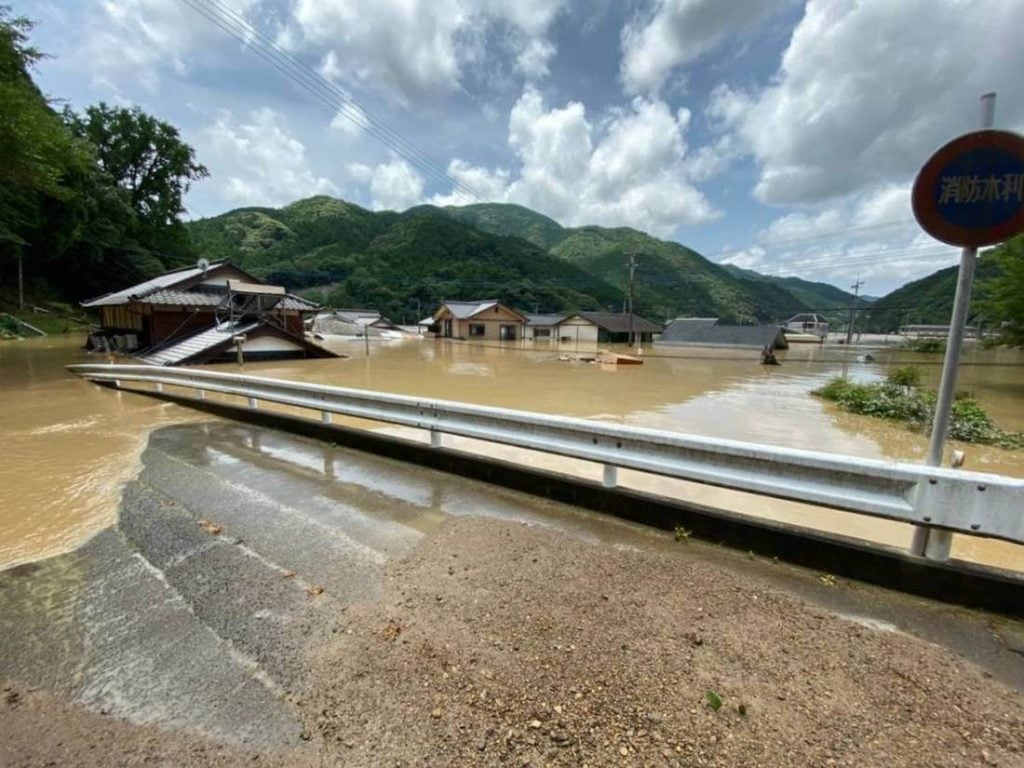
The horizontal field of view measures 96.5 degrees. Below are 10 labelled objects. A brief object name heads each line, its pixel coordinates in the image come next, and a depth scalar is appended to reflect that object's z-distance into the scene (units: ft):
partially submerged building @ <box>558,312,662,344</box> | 181.37
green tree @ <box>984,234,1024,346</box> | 54.65
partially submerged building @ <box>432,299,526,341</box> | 168.66
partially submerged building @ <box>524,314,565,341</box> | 182.80
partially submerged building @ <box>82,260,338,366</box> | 70.64
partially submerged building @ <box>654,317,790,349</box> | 142.00
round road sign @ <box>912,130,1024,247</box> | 8.30
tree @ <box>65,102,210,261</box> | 139.44
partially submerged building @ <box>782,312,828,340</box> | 278.01
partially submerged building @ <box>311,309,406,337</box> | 176.86
